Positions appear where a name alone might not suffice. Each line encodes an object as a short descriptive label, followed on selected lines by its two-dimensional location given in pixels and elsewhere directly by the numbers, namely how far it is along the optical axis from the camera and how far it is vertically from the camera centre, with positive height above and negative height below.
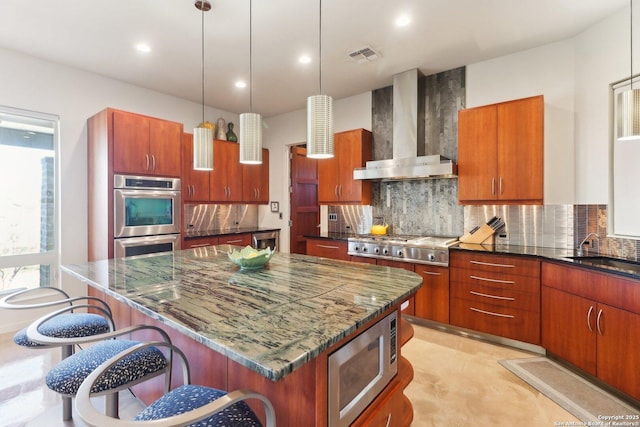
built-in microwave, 1.08 -0.67
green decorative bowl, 2.00 -0.33
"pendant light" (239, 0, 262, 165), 2.12 +0.52
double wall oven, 3.37 -0.05
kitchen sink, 2.10 -0.40
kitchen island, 0.99 -0.42
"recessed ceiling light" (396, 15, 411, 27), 2.58 +1.67
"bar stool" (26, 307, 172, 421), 1.24 -0.69
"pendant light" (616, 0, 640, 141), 1.81 +0.58
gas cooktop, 3.11 -0.41
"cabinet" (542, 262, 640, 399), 1.92 -0.81
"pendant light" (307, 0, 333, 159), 1.79 +0.51
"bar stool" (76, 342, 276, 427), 0.78 -0.67
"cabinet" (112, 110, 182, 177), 3.37 +0.79
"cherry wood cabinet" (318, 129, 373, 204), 4.08 +0.59
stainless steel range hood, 3.51 +0.94
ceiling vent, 3.13 +1.68
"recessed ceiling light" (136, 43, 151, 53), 3.04 +1.69
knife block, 3.29 -0.28
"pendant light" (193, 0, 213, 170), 2.31 +0.49
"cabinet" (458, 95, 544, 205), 2.85 +0.58
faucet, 2.71 -0.28
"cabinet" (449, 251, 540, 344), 2.67 -0.79
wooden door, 5.33 +0.22
